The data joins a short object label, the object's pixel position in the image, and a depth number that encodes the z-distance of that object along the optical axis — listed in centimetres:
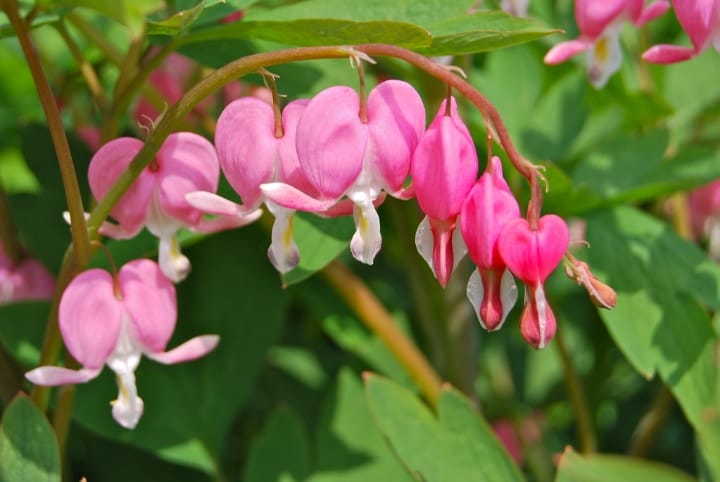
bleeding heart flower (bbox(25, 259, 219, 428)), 41
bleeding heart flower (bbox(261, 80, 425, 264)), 39
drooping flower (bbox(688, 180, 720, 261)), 52
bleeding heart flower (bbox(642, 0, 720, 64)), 42
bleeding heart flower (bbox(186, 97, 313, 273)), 40
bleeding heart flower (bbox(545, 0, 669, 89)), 44
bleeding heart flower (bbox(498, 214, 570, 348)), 39
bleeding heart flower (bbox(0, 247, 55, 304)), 48
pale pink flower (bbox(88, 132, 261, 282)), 42
